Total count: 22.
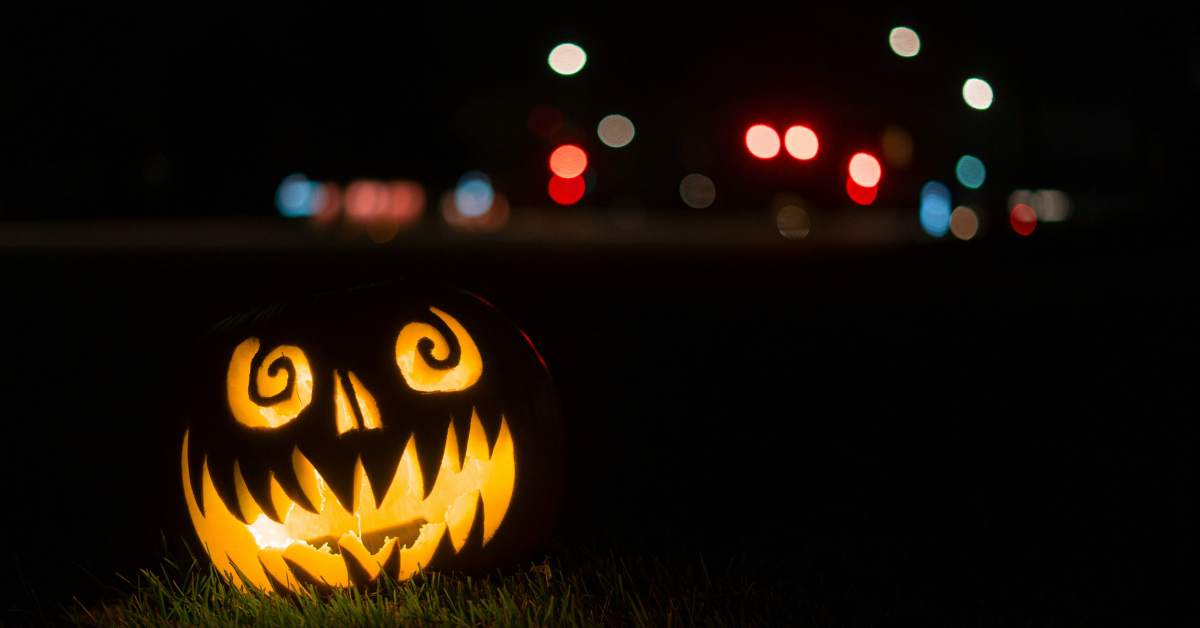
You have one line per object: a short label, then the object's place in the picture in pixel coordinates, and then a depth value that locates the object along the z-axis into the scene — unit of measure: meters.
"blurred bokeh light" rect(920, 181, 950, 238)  23.03
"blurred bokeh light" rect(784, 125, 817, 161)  20.89
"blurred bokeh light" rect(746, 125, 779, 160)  22.00
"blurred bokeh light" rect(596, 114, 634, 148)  40.34
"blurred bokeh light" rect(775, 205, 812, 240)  23.55
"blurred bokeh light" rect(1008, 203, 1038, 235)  22.33
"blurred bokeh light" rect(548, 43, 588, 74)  24.69
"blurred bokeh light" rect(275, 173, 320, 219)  32.97
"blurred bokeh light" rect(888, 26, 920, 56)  18.92
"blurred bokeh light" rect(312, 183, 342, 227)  27.14
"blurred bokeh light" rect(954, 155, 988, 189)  22.66
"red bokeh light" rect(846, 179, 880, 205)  22.44
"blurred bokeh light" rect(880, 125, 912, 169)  20.88
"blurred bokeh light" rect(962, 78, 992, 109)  19.58
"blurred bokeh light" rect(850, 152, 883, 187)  21.88
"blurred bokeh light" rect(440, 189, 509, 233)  30.56
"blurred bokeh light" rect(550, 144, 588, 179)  41.53
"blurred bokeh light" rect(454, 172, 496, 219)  32.72
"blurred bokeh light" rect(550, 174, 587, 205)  44.75
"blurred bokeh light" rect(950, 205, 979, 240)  23.08
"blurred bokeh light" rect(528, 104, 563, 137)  37.84
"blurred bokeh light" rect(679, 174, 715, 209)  42.14
